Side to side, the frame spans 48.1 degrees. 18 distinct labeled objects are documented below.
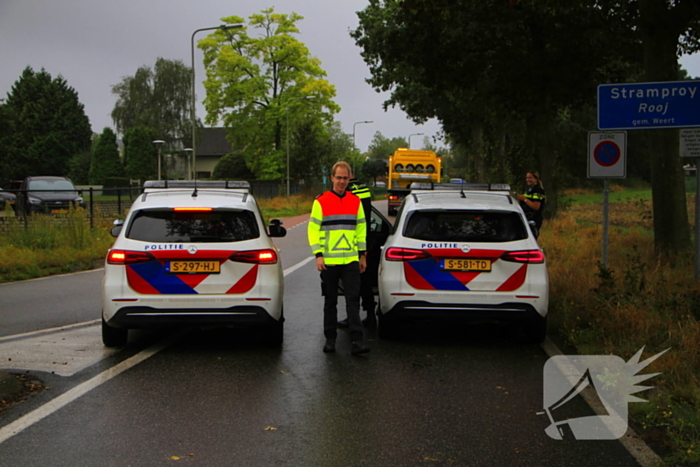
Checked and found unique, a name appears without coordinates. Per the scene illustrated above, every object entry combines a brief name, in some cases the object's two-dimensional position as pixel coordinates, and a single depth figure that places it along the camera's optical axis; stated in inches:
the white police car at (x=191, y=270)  282.7
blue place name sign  399.9
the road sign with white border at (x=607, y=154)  414.0
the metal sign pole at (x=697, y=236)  378.0
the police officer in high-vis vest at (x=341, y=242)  292.5
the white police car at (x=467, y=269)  299.0
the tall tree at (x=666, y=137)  479.2
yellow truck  1651.1
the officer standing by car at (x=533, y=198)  549.0
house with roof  3924.7
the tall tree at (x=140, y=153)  2957.7
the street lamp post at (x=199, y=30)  1064.6
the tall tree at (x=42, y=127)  3189.0
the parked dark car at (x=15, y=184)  1621.9
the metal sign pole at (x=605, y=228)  410.4
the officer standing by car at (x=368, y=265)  344.8
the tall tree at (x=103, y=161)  3083.2
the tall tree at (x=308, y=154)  1927.9
